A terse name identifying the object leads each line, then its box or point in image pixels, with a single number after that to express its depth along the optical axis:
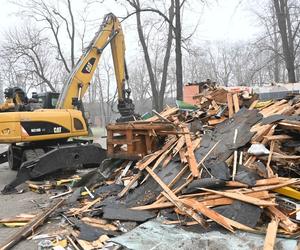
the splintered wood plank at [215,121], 8.83
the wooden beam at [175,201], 5.59
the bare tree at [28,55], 34.81
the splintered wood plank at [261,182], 5.86
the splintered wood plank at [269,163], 6.12
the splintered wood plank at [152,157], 7.73
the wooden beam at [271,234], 4.66
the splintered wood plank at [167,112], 9.72
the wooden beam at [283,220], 5.09
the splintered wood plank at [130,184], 7.31
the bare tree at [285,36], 23.21
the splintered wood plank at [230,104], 8.81
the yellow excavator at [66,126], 9.77
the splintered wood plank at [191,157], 6.64
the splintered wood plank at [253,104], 9.14
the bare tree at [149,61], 25.06
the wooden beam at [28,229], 5.59
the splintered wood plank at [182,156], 7.12
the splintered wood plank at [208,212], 5.31
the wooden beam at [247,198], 5.39
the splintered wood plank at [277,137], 6.86
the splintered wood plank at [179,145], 7.60
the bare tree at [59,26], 33.22
